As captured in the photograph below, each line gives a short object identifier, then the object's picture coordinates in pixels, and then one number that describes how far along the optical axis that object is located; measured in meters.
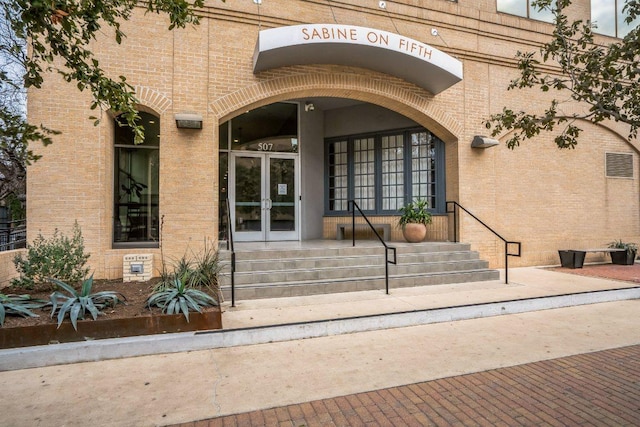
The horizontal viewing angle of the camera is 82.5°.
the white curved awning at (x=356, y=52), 6.89
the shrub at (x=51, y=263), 5.57
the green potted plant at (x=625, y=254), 10.38
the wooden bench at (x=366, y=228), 10.16
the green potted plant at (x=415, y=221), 8.89
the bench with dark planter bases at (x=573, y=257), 9.70
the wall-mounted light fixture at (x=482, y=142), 8.98
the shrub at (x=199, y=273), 5.56
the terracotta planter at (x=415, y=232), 8.87
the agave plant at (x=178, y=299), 4.63
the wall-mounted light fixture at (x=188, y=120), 7.00
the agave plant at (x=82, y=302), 4.23
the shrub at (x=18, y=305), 4.31
